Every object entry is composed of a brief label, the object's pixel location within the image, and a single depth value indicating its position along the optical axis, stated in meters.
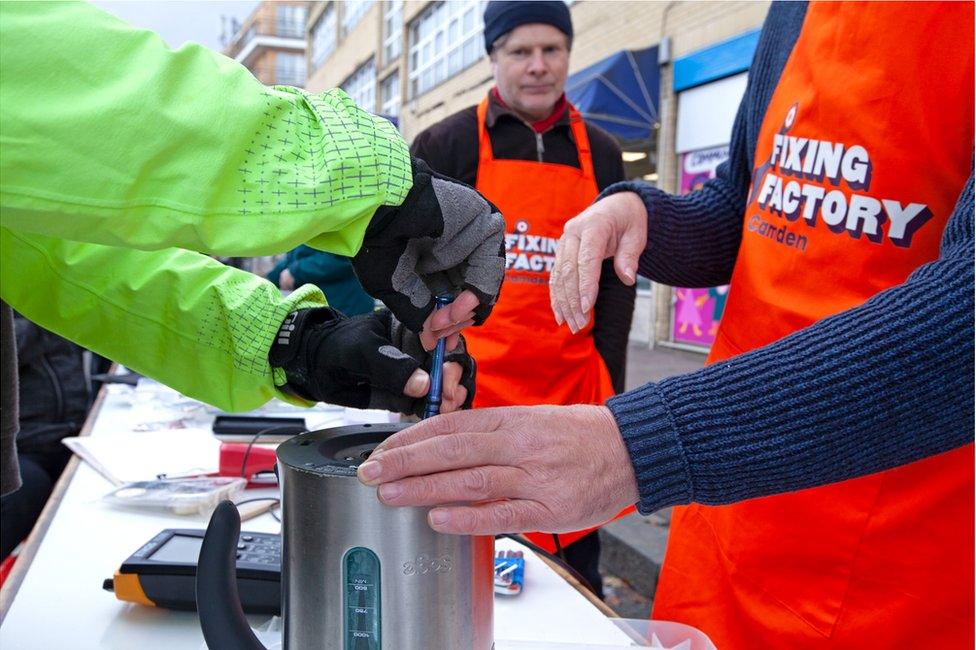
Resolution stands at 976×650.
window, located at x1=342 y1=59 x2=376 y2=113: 18.08
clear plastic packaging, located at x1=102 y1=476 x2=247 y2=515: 1.27
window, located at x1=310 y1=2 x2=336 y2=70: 22.84
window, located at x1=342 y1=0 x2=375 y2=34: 19.05
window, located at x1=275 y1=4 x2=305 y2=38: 33.72
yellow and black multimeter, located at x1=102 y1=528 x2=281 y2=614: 0.90
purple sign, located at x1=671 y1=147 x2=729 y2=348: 6.49
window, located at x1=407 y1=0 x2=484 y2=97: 11.56
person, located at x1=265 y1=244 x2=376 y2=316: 3.38
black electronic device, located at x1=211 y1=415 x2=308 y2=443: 1.65
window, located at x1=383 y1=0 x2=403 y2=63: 15.91
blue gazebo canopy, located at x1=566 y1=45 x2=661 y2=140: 6.45
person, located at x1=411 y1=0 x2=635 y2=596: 2.14
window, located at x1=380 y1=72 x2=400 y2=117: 16.19
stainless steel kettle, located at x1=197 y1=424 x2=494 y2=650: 0.63
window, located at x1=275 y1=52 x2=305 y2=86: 34.72
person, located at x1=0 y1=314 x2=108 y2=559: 2.02
